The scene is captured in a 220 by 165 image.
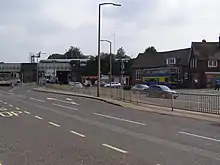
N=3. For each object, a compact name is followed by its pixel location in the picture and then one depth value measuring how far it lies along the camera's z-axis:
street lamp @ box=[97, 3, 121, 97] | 23.64
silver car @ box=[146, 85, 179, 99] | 15.21
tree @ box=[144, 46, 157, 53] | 95.60
